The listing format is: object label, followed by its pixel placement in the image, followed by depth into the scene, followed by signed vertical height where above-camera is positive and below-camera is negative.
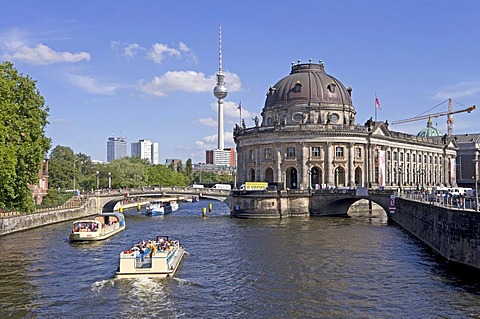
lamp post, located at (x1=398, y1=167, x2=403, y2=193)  130.64 +1.10
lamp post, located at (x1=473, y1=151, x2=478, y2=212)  44.94 +0.08
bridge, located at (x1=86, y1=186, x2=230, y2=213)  106.06 -2.06
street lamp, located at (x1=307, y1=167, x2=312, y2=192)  110.81 +0.97
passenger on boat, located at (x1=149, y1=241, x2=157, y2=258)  42.66 -5.16
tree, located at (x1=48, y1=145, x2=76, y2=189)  136.12 +2.41
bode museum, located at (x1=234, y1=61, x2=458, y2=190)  111.62 +7.90
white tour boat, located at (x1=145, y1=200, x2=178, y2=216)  109.38 -5.34
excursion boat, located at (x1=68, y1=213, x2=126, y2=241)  62.88 -5.50
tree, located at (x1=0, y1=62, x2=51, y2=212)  57.69 +5.20
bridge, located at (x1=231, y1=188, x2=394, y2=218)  93.38 -3.48
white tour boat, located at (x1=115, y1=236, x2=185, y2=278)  41.12 -6.09
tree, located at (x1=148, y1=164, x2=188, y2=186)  174.00 +1.84
